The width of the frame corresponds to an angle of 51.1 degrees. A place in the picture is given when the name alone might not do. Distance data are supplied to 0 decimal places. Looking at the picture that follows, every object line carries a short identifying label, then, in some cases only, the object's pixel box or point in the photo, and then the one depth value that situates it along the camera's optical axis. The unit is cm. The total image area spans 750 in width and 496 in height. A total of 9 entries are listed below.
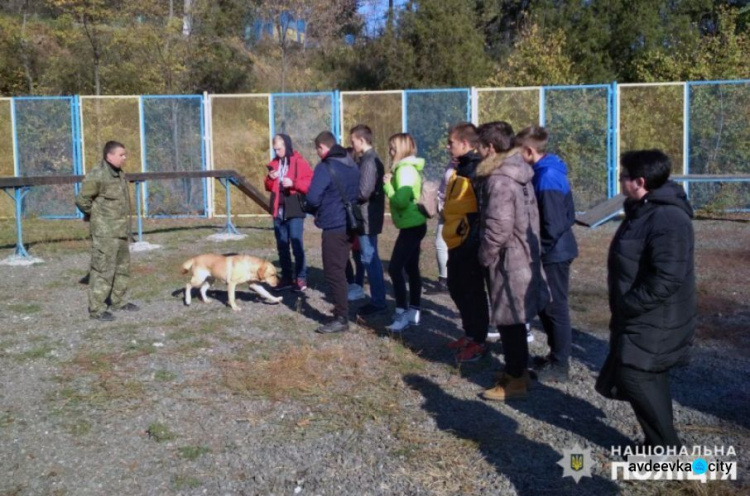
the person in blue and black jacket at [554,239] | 557
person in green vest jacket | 691
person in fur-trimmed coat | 505
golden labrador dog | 816
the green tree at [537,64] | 2053
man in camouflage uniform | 755
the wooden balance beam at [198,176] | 1165
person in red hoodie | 870
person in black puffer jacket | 393
